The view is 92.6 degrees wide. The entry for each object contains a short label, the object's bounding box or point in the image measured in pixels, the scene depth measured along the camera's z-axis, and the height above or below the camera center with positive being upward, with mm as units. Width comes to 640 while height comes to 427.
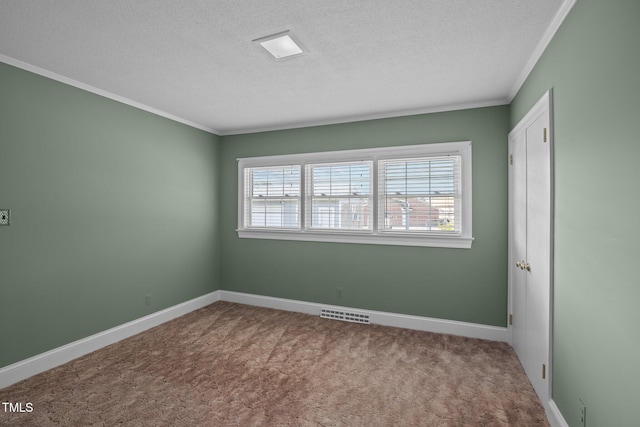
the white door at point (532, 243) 2133 -235
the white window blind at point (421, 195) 3549 +241
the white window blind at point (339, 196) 3988 +246
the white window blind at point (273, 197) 4430 +254
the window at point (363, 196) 3549 +242
